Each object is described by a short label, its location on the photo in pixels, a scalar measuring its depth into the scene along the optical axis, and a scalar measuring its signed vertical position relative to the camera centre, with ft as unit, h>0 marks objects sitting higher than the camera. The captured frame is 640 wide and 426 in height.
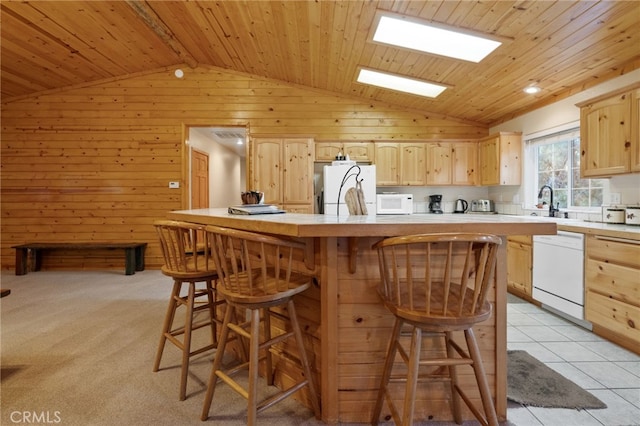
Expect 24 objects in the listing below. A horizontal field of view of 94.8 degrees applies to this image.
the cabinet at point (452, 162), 15.16 +2.53
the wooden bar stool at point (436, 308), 3.48 -1.23
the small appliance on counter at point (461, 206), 15.90 +0.28
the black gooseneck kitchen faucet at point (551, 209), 11.48 +0.10
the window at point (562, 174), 10.63 +1.58
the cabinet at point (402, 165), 15.15 +2.36
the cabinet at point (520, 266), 10.45 -2.03
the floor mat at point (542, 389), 5.35 -3.46
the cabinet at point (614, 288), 6.92 -1.92
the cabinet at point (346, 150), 15.23 +3.14
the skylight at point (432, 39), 8.69 +5.37
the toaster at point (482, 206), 15.34 +0.28
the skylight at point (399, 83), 12.50 +5.72
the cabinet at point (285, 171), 14.67 +1.96
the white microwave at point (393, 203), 14.19 +0.38
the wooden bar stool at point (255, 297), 4.20 -1.25
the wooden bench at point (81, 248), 14.49 -2.11
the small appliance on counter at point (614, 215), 8.55 -0.09
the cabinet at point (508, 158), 13.60 +2.47
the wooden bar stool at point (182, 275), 5.53 -1.27
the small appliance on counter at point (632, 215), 8.10 -0.08
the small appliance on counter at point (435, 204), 15.76 +0.38
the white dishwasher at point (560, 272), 8.39 -1.87
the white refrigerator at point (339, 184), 13.84 +1.24
